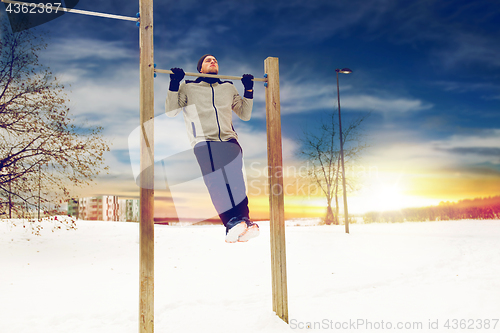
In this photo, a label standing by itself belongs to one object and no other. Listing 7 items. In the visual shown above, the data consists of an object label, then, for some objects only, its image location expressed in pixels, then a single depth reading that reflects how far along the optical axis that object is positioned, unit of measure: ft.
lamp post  36.35
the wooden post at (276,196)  12.57
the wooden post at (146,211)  10.46
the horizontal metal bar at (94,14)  10.88
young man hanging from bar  10.02
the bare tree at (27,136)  25.26
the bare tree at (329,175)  47.01
